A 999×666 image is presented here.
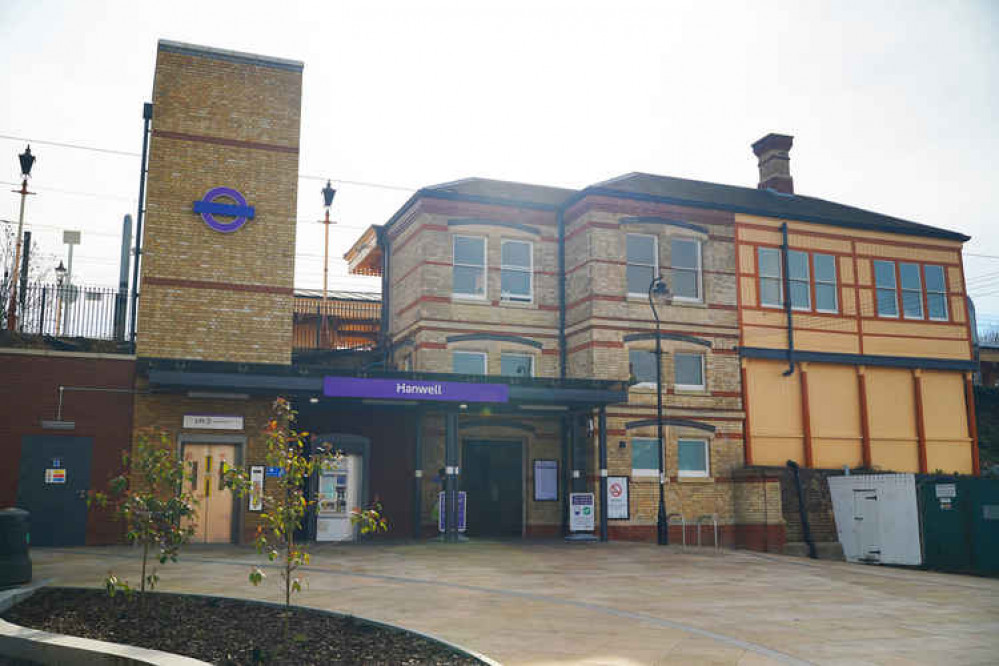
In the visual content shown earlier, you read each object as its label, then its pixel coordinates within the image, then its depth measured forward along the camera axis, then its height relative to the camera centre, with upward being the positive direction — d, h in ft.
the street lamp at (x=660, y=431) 71.61 +3.90
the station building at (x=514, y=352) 63.93 +11.71
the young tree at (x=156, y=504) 32.37 -1.18
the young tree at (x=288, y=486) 27.35 -0.42
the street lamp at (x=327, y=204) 120.26 +39.07
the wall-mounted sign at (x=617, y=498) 76.38 -1.98
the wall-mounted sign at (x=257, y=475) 65.07 -0.08
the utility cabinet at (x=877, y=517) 70.28 -3.42
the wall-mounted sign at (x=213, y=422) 64.28 +3.94
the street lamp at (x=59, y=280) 71.14 +21.34
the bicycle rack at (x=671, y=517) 79.13 -3.78
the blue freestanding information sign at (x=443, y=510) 72.54 -2.96
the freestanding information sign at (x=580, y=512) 73.36 -3.12
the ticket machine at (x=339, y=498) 73.67 -2.06
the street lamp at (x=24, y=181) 92.31 +35.41
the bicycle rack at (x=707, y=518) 79.71 -3.89
